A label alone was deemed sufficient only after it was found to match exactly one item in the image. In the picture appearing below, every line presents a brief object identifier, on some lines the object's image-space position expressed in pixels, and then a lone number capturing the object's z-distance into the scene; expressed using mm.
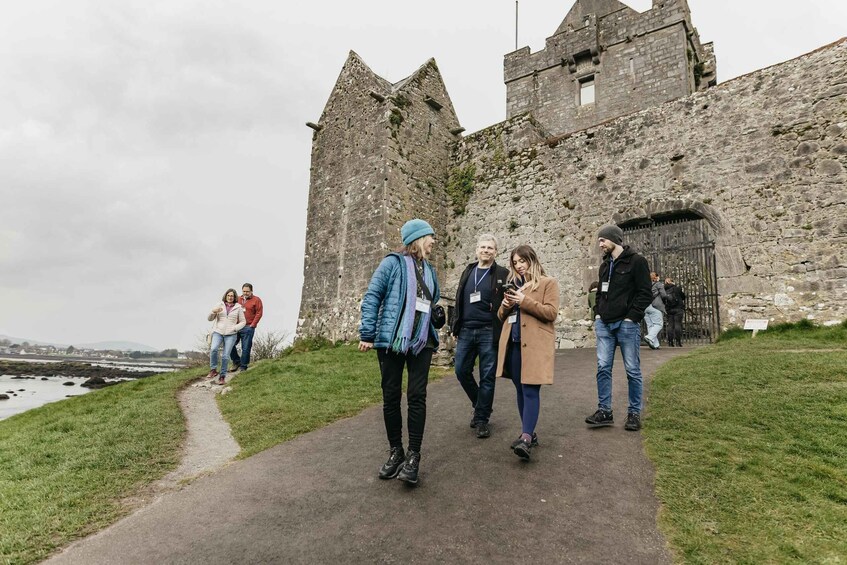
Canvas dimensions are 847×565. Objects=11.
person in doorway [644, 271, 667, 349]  10828
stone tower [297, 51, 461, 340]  14555
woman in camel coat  4320
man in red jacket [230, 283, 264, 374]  11344
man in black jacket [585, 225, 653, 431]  5043
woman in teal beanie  3971
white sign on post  10219
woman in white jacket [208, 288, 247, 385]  10055
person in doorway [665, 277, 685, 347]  11378
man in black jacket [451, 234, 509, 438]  5055
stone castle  10266
